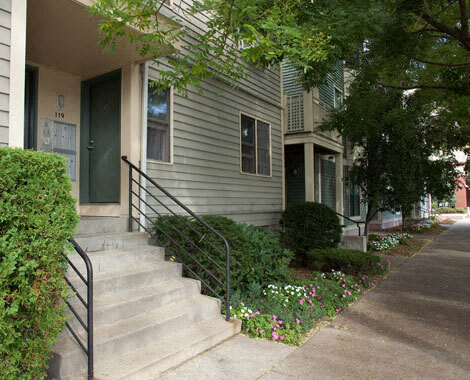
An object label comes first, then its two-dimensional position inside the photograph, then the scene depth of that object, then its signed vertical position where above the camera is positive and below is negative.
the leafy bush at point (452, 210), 38.08 -1.14
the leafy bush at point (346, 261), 6.73 -1.20
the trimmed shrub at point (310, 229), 8.03 -0.67
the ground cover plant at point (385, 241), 10.81 -1.36
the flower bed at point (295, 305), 3.96 -1.40
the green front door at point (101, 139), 5.27 +0.97
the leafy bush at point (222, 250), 4.53 -0.68
